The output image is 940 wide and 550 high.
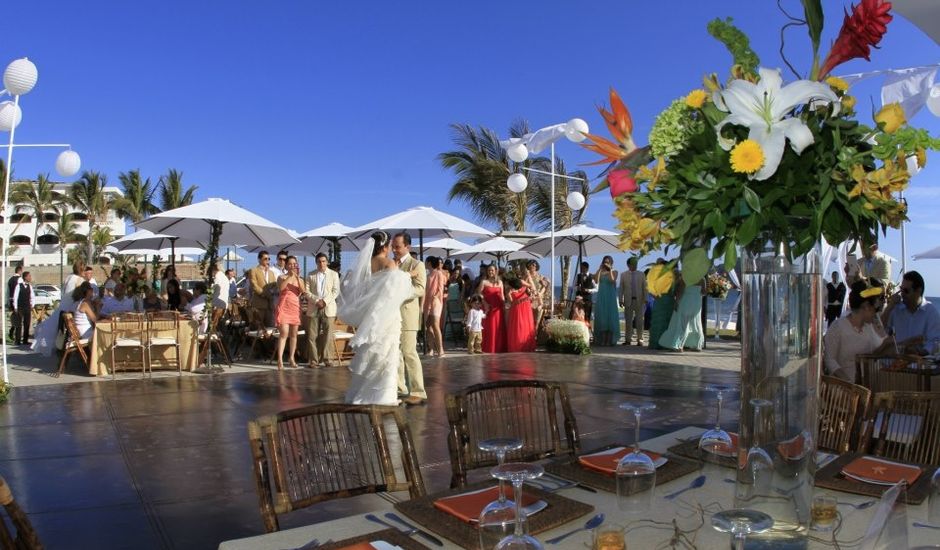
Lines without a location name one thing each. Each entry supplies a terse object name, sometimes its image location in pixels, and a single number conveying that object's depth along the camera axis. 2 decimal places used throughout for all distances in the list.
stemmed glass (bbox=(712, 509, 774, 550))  1.34
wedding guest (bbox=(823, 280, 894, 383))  6.09
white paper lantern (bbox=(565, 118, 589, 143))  12.27
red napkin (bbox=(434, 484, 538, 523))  2.07
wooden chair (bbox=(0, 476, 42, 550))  1.79
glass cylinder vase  1.77
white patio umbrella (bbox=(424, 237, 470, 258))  20.02
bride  7.36
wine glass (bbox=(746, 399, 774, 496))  1.78
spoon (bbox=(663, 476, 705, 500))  2.29
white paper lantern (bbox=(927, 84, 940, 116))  8.30
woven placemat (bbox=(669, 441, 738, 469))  2.52
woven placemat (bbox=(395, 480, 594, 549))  1.95
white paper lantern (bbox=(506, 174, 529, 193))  15.42
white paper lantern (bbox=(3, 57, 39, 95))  9.07
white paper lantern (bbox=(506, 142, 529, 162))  14.23
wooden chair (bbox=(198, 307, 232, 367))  11.36
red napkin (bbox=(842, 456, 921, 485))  2.41
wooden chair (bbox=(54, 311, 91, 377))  10.19
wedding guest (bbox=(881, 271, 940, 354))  6.69
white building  64.25
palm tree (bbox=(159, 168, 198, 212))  54.22
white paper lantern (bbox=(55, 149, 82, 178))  11.84
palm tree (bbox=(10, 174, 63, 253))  58.88
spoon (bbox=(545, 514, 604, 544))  1.94
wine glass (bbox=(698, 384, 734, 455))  2.53
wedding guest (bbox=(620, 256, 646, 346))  15.02
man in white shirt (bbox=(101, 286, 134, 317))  11.99
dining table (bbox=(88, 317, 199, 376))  10.37
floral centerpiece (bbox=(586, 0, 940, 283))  1.71
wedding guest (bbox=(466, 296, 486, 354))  13.55
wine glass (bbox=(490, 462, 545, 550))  1.58
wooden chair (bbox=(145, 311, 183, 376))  10.52
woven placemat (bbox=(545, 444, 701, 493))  2.38
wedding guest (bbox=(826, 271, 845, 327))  14.91
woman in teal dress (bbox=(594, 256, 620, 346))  14.87
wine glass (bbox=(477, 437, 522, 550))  1.79
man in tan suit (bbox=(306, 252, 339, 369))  11.59
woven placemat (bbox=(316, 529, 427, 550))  1.86
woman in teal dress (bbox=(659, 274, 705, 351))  13.66
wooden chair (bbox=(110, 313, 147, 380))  10.27
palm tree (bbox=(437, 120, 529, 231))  27.56
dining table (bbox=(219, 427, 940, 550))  1.85
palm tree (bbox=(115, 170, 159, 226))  53.81
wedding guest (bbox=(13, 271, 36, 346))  15.32
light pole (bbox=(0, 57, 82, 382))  9.08
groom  7.96
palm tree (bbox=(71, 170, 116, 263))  58.62
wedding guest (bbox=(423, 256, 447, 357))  12.87
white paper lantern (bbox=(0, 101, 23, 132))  9.60
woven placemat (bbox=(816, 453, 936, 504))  2.23
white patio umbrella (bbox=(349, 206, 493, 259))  13.41
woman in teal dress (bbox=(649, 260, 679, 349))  14.21
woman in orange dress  11.26
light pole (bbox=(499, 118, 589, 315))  12.76
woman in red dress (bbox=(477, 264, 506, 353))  13.67
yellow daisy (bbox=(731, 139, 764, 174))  1.67
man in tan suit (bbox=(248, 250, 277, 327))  12.70
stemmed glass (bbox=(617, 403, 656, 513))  2.00
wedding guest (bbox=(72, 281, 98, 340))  10.56
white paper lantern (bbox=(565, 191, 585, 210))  16.78
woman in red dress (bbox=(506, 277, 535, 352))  13.61
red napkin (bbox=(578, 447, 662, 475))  2.50
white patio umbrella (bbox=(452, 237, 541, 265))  19.31
